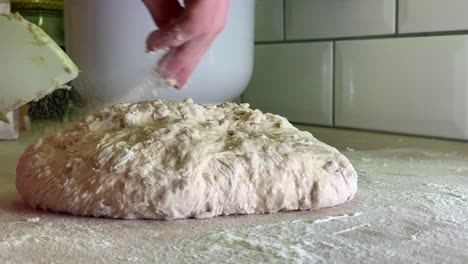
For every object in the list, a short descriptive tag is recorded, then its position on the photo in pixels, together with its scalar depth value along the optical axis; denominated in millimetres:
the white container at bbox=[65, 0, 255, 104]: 1001
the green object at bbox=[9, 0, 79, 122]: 1281
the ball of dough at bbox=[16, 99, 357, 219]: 517
